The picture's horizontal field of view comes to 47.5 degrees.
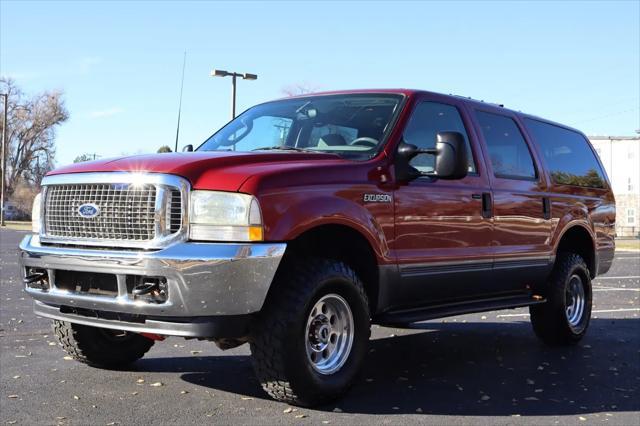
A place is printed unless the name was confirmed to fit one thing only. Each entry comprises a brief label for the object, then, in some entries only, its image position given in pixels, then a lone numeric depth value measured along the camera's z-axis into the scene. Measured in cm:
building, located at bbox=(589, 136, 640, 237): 5862
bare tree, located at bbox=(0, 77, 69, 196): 6881
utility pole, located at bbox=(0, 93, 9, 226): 4342
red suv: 402
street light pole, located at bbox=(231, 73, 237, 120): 2545
